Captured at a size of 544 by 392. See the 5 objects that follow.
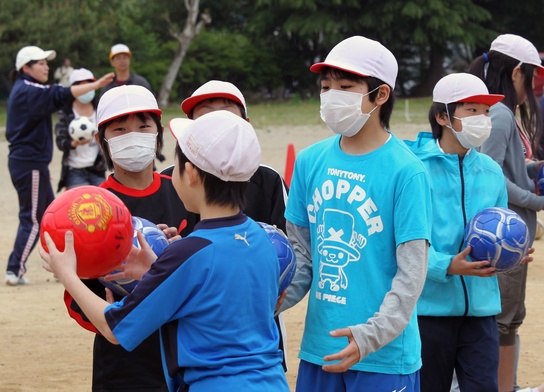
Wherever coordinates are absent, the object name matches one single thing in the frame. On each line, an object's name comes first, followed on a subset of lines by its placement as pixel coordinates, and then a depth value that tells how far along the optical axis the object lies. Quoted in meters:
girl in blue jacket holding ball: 5.16
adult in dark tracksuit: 10.56
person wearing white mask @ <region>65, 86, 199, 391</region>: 4.59
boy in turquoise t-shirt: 3.97
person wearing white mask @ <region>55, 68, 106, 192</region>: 11.05
